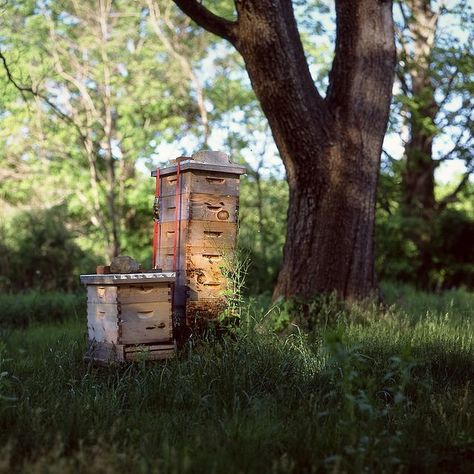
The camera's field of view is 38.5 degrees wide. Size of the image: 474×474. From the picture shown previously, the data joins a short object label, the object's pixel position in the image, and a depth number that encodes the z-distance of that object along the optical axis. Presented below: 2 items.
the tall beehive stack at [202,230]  5.93
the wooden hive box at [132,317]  5.44
